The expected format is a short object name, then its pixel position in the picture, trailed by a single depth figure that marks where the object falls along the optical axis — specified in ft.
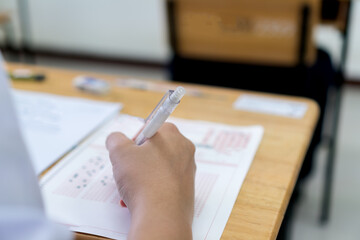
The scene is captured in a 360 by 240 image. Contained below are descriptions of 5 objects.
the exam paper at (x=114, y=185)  1.79
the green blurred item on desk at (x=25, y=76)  3.37
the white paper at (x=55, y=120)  2.33
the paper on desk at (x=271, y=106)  2.84
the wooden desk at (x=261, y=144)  1.81
